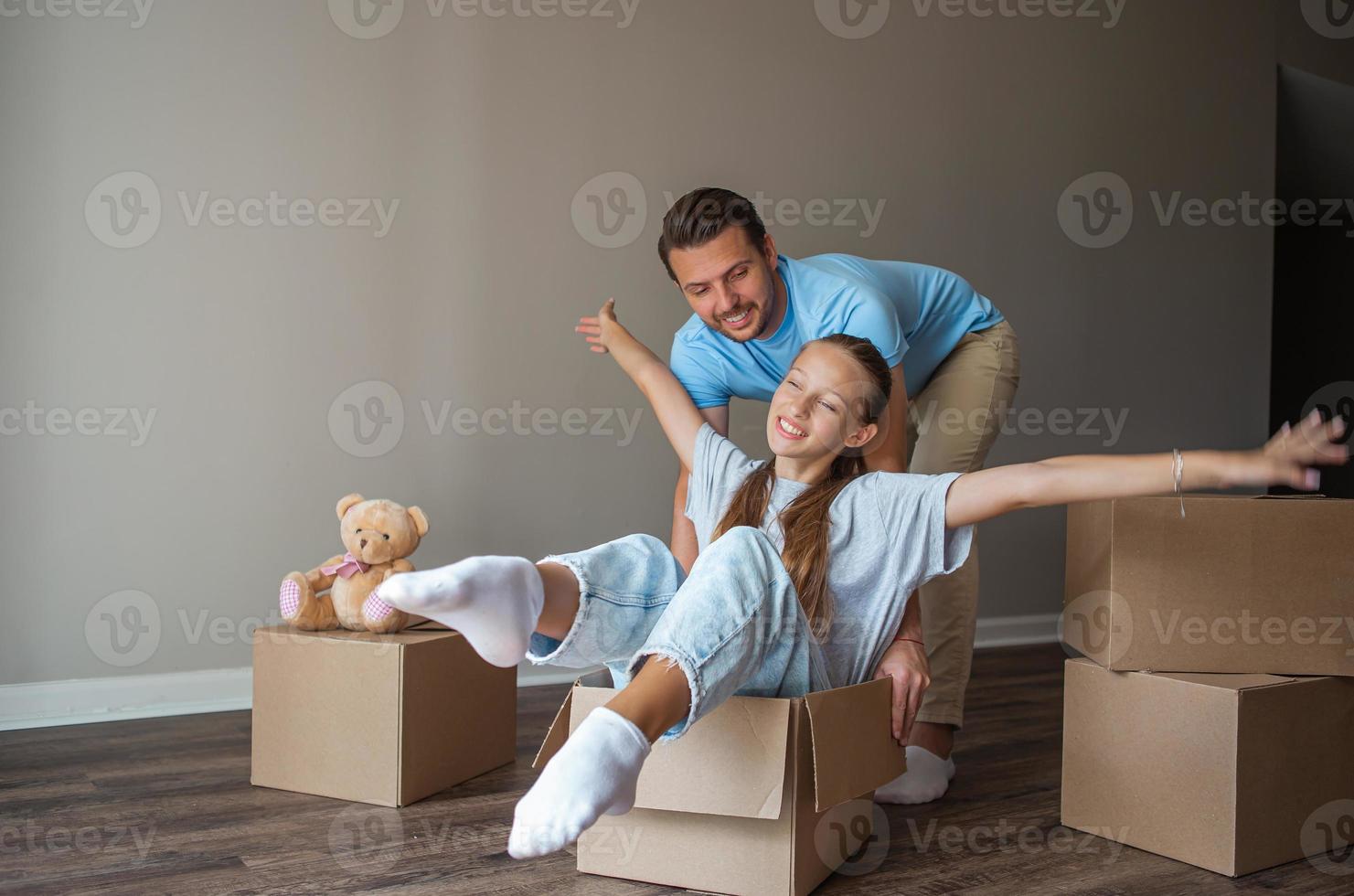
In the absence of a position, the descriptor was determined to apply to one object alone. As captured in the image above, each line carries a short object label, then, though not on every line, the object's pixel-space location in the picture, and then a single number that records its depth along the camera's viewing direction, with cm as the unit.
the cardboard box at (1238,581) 145
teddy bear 176
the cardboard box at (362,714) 164
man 171
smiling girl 105
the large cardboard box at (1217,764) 139
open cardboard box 122
